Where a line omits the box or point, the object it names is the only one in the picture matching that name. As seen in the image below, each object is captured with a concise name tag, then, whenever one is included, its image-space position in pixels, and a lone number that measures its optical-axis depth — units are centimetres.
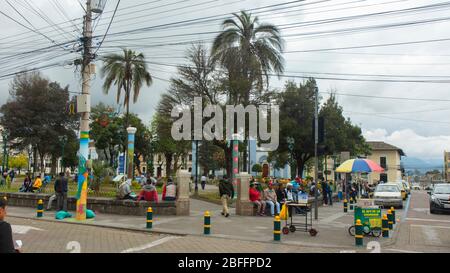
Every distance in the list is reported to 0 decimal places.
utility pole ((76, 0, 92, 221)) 1592
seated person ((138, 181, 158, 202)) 1788
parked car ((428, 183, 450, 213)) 2097
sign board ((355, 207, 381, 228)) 1249
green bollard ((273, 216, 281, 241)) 1162
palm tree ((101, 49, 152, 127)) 3425
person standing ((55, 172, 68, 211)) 1820
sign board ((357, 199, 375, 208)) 1291
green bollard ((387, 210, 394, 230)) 1409
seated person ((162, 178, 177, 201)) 1789
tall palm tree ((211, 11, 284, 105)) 2777
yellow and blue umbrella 1641
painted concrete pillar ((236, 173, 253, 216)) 1819
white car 2522
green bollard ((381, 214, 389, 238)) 1269
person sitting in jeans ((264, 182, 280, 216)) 1823
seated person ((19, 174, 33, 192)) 2556
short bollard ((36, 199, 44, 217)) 1688
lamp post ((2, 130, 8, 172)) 4689
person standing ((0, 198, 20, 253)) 474
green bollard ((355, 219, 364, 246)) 1120
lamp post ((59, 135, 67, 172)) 4892
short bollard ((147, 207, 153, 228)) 1371
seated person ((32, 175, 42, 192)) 2402
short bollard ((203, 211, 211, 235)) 1270
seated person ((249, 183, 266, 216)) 1824
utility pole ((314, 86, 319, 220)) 1719
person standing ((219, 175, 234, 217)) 1734
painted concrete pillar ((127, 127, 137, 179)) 2968
